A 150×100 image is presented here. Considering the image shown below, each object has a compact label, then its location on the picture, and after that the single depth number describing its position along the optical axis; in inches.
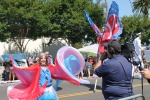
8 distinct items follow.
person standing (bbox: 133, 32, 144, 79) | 502.0
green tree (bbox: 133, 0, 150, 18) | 1605.6
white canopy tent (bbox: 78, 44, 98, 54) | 1007.5
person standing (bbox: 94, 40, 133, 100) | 173.5
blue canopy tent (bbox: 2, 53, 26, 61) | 692.7
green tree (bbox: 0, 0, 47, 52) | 1019.0
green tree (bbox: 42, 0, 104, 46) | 1095.6
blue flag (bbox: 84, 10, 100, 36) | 400.2
